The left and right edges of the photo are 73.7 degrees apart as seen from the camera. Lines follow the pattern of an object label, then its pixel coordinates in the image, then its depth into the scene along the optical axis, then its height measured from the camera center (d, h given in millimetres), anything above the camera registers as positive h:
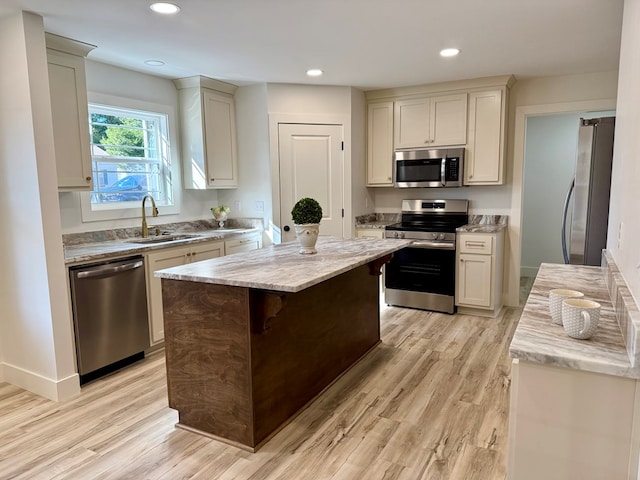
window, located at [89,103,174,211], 3695 +306
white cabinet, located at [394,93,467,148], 4406 +683
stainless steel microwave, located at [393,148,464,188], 4434 +198
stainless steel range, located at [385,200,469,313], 4332 -773
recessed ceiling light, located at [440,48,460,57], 3293 +1045
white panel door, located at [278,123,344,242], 4445 +197
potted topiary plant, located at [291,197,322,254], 2600 -213
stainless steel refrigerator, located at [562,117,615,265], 3197 -58
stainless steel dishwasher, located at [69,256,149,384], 2863 -872
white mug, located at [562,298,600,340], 1305 -417
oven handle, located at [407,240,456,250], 4277 -596
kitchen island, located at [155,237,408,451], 2092 -802
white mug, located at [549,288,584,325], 1481 -423
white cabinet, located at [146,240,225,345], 3312 -610
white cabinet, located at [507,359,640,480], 1185 -694
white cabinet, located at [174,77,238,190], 4195 +601
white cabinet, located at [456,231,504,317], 4172 -847
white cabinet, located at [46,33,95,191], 2891 +556
